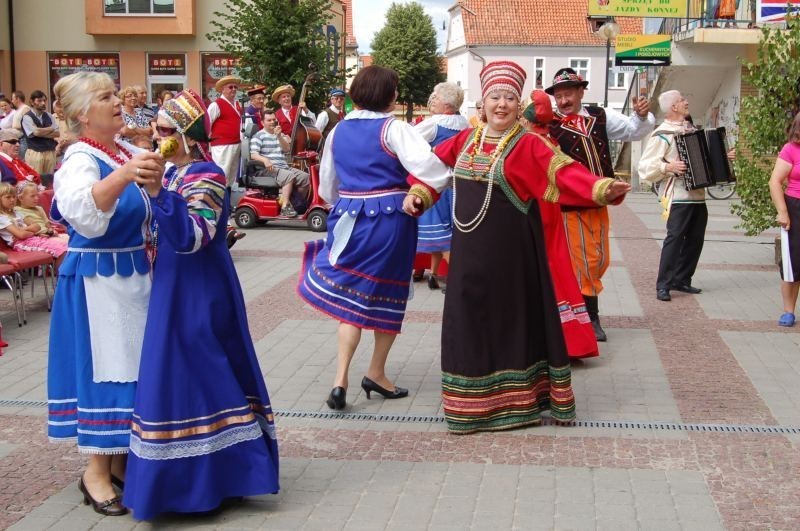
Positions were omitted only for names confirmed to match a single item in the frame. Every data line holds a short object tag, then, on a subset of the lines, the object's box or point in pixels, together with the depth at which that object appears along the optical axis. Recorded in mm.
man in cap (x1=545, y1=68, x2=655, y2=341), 7641
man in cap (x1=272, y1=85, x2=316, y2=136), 16516
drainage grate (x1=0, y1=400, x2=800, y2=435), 5793
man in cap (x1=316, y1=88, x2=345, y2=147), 16391
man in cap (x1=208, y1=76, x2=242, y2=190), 13320
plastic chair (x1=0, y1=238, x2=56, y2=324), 8672
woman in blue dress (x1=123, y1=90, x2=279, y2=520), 4188
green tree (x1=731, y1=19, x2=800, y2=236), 10367
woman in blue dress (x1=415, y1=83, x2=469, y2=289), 9602
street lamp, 23547
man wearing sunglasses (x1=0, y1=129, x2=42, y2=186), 10008
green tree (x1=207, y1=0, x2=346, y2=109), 19172
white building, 63750
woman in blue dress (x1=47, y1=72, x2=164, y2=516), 4234
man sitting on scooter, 15148
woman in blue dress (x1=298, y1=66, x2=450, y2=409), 5949
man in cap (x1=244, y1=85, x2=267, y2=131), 16625
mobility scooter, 15273
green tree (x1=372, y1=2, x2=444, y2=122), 72875
